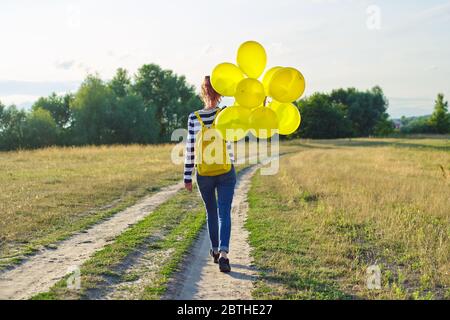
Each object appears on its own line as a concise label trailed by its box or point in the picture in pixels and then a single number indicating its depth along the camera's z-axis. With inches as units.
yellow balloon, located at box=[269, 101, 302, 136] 252.7
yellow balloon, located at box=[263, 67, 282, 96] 242.3
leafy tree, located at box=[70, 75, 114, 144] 2100.1
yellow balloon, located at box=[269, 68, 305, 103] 236.7
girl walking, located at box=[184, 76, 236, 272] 239.6
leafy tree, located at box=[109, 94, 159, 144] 2177.7
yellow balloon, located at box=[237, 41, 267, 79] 243.4
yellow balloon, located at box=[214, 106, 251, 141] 234.0
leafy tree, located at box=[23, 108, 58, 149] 1863.9
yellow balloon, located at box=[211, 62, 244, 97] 242.1
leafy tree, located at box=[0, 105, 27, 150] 1838.1
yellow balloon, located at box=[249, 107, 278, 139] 238.8
